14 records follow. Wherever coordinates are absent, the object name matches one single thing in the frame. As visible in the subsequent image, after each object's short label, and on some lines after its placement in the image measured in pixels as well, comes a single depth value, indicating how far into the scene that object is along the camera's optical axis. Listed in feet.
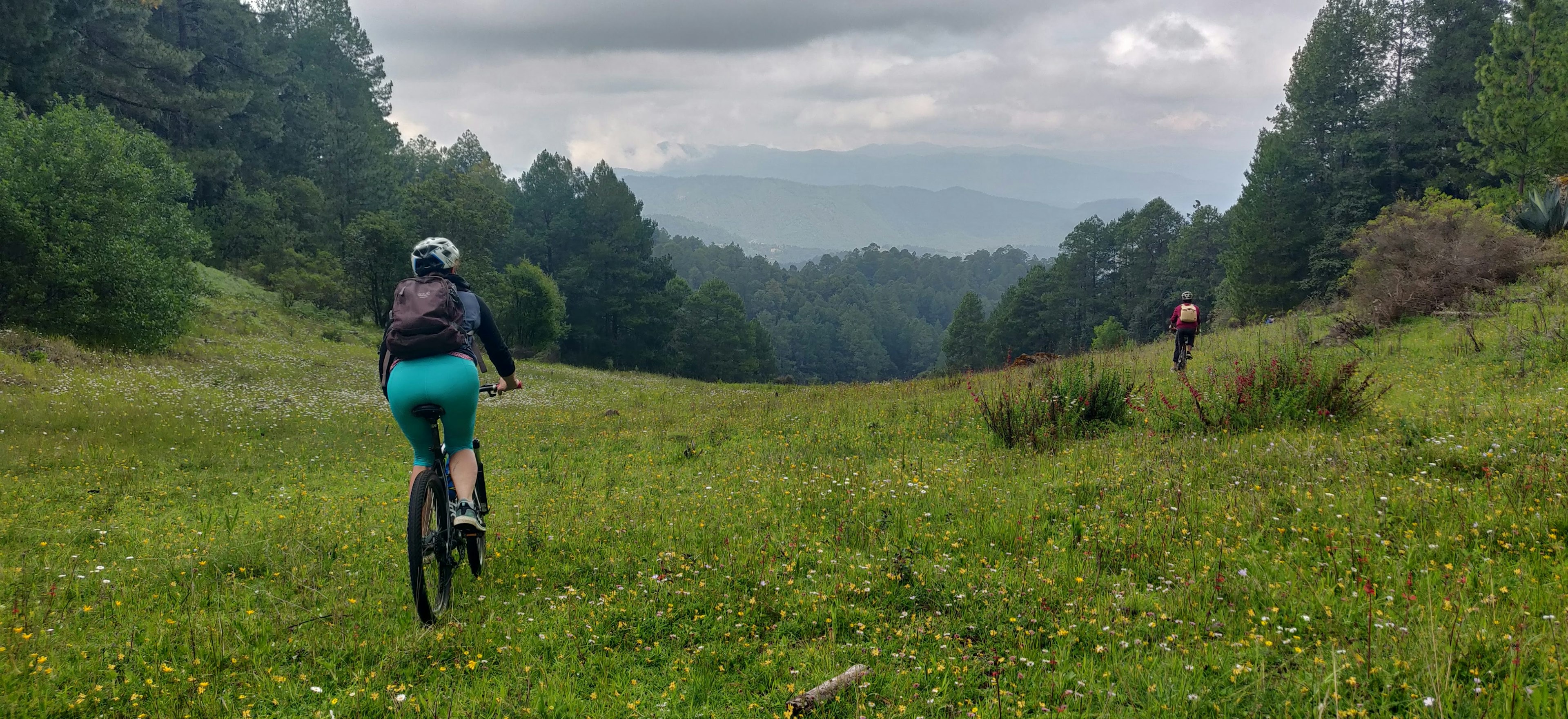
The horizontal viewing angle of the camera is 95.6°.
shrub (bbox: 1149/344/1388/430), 28.76
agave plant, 64.80
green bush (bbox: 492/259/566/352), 164.04
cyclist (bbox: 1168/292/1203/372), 51.55
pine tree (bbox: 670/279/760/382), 256.11
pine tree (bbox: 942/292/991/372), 312.09
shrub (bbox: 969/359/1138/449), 31.48
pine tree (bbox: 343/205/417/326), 134.82
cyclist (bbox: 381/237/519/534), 15.30
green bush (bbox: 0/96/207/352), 62.13
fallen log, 11.93
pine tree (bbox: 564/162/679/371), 220.43
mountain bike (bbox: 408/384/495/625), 14.89
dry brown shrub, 56.18
